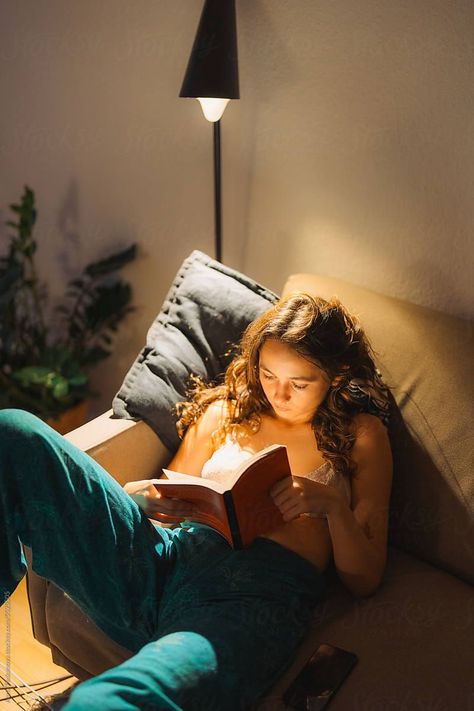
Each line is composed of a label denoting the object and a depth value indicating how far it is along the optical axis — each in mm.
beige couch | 1319
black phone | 1263
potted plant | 2271
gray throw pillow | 1731
